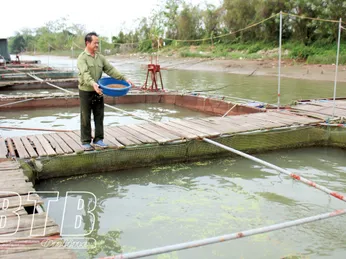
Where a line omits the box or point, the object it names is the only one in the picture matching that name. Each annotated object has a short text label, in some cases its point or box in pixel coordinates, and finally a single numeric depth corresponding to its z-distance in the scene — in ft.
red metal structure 36.45
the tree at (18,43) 242.86
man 15.93
